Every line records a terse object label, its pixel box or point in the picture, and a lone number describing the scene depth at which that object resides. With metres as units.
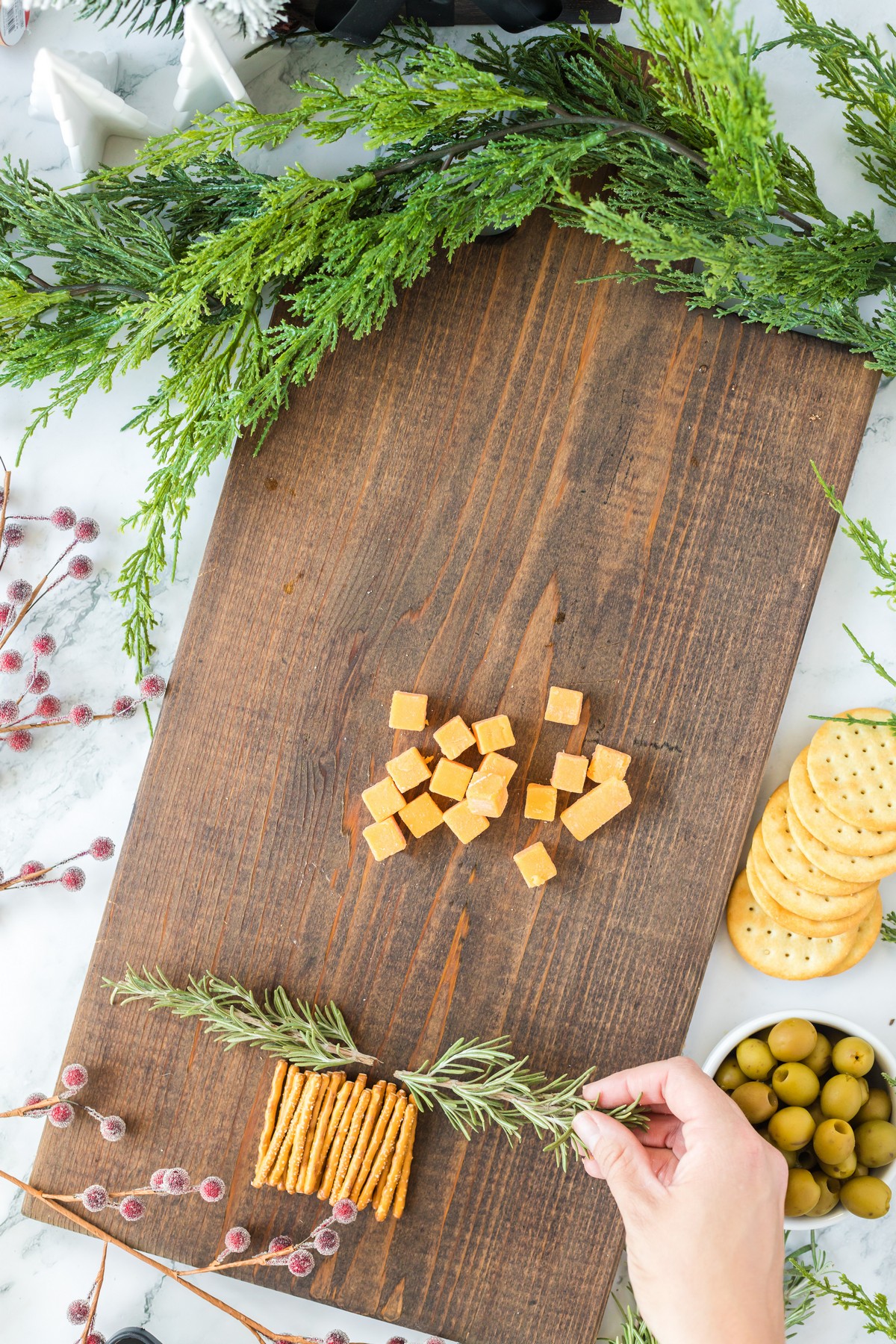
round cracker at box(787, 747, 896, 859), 0.82
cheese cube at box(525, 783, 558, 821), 0.83
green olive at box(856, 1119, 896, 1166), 0.83
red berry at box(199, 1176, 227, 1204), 0.83
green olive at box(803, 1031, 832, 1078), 0.83
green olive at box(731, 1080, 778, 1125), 0.83
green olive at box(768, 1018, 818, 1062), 0.83
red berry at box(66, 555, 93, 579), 0.86
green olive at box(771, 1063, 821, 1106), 0.83
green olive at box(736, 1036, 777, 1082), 0.83
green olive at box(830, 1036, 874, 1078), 0.83
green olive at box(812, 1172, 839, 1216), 0.83
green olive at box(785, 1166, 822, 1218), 0.82
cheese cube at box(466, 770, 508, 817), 0.82
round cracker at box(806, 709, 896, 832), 0.82
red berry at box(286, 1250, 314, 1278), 0.82
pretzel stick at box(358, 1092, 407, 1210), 0.82
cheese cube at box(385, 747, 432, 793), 0.83
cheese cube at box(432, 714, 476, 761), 0.83
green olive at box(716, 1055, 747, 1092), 0.83
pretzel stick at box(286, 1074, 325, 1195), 0.82
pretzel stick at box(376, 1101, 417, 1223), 0.82
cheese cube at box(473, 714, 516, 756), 0.83
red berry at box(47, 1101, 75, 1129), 0.83
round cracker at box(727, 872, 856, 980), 0.84
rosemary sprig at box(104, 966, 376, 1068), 0.82
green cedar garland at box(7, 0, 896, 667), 0.76
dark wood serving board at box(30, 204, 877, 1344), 0.83
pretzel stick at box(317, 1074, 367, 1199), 0.82
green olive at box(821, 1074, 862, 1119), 0.82
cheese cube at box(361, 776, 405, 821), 0.83
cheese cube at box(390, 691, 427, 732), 0.83
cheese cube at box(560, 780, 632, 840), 0.83
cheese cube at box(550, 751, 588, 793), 0.83
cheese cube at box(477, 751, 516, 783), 0.83
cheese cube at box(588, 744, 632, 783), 0.83
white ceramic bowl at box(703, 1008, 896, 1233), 0.83
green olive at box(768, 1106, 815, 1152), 0.82
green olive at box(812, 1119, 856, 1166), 0.82
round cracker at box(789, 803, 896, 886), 0.82
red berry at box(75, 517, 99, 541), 0.86
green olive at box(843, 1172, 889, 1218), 0.83
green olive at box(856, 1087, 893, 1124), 0.83
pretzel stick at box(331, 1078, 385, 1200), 0.82
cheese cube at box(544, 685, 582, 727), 0.83
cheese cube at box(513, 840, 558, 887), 0.83
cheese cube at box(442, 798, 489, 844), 0.83
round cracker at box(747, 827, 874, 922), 0.83
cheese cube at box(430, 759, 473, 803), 0.83
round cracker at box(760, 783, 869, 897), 0.83
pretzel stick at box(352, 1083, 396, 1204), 0.82
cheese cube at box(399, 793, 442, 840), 0.83
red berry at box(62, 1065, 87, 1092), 0.84
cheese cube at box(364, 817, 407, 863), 0.83
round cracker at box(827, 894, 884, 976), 0.85
